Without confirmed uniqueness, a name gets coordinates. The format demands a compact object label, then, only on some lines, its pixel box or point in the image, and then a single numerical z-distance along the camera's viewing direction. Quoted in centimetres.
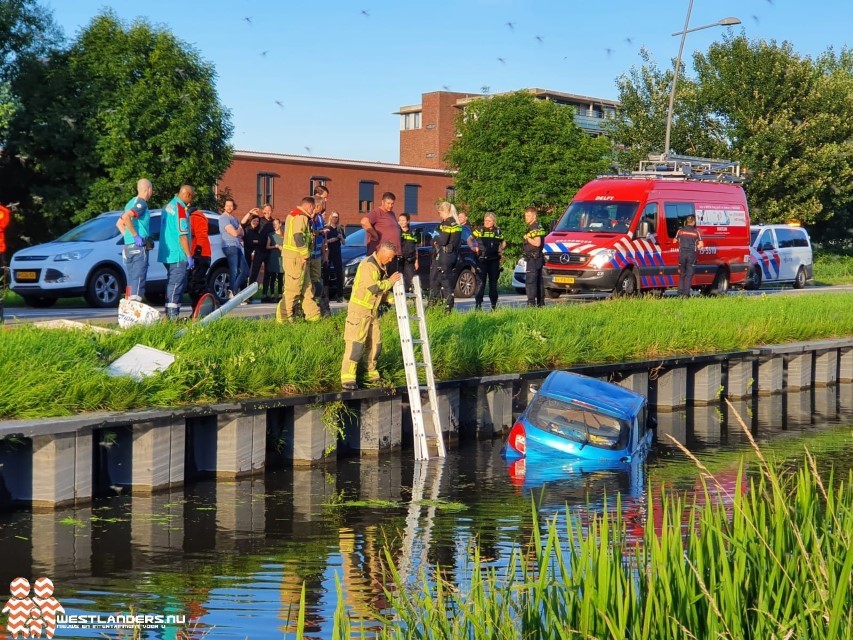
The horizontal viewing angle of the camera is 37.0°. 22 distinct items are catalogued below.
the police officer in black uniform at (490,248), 2194
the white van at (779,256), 3578
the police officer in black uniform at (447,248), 2120
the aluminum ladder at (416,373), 1361
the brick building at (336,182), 6519
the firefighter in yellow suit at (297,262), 1605
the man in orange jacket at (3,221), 1703
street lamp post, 3356
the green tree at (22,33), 3628
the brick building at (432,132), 9412
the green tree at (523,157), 5500
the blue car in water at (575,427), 1321
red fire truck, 2581
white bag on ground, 1434
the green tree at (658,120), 5191
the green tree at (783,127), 5006
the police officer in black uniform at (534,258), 2152
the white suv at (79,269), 2239
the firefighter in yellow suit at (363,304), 1360
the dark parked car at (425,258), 2659
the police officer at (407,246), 2067
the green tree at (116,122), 3397
